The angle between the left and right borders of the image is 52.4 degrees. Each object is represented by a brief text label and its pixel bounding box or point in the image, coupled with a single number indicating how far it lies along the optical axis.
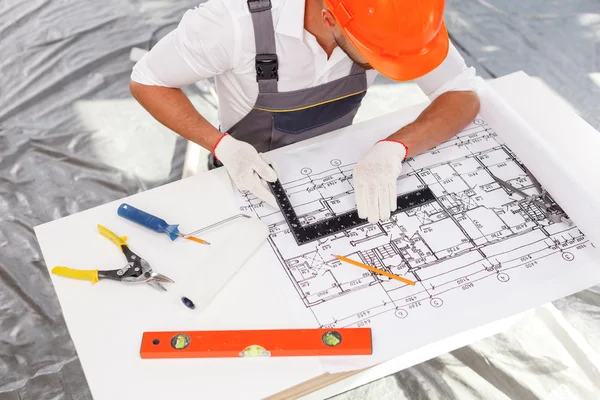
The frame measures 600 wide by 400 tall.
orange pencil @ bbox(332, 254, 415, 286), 1.68
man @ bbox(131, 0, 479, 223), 1.74
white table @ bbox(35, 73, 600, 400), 1.48
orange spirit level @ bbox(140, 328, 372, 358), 1.51
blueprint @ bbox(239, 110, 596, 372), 1.61
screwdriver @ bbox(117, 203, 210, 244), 1.78
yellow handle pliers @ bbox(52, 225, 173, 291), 1.66
